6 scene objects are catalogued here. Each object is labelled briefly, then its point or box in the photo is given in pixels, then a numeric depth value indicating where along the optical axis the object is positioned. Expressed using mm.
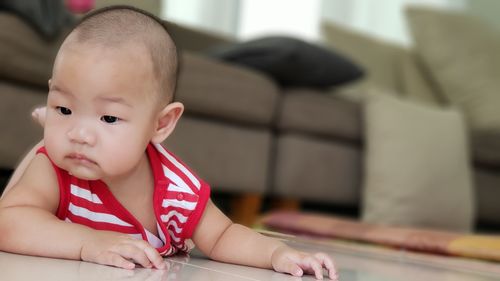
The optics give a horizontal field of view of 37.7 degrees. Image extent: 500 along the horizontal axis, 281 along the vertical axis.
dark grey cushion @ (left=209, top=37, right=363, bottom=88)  1903
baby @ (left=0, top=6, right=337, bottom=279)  656
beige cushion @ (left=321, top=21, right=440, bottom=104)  2715
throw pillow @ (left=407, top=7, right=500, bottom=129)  2625
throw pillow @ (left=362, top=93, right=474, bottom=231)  1984
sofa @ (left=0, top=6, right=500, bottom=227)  1338
